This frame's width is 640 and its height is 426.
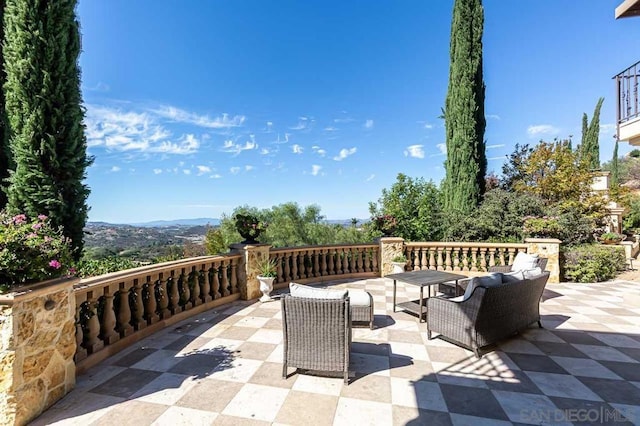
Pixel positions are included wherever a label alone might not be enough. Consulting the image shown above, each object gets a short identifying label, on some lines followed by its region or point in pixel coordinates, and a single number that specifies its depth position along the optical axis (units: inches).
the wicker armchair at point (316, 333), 103.4
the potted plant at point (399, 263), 288.0
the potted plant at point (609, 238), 408.3
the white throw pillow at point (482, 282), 131.9
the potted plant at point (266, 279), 215.8
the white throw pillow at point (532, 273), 151.2
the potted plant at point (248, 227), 223.8
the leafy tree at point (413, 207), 398.9
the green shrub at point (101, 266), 165.6
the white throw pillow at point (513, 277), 143.3
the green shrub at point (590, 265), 275.9
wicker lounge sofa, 129.0
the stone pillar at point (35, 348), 81.7
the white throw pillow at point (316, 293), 113.1
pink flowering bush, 83.9
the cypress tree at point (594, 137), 806.5
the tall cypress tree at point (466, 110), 420.8
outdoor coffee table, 172.6
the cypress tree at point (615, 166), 935.0
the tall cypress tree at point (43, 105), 174.2
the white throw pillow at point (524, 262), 193.2
